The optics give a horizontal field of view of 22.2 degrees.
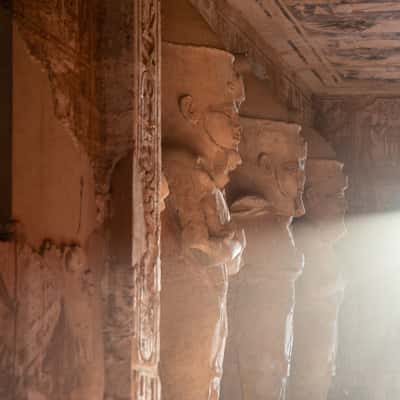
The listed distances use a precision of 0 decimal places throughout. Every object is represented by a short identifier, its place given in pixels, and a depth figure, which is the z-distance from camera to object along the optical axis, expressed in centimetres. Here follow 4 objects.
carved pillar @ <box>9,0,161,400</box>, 557
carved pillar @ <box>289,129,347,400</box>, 1130
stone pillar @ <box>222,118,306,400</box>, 940
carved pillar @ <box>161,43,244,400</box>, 704
